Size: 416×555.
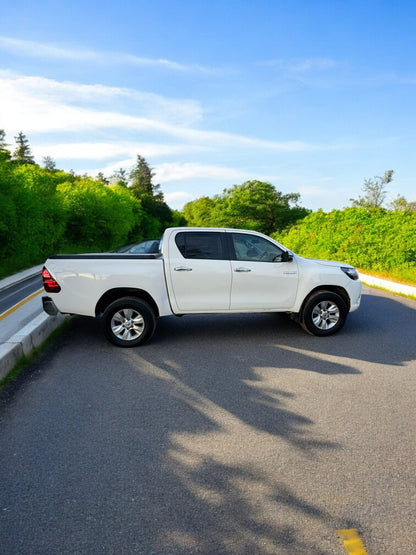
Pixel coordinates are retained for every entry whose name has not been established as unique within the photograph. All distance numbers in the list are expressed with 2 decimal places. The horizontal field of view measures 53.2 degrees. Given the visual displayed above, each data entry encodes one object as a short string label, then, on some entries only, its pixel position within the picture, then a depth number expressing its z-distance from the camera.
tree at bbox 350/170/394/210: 64.19
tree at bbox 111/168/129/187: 110.14
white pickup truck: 6.67
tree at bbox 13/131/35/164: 96.81
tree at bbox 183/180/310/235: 63.66
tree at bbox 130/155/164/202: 104.69
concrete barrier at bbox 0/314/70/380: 5.54
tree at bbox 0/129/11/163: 17.14
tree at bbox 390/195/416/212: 63.11
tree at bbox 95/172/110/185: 114.46
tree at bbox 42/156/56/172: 112.64
